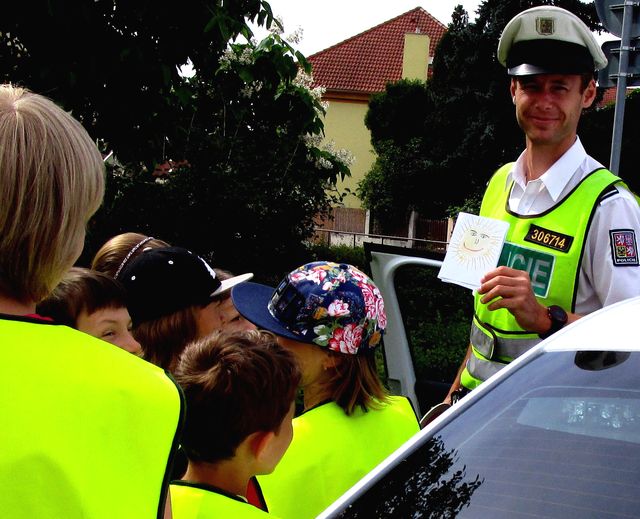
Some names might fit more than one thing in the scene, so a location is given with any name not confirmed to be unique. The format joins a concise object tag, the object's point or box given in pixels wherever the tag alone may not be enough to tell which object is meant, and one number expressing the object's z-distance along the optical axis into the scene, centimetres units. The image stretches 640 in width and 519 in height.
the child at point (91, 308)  268
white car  165
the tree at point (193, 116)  591
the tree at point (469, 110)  2841
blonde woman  131
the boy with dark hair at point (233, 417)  199
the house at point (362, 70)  3928
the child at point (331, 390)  230
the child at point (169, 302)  304
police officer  263
